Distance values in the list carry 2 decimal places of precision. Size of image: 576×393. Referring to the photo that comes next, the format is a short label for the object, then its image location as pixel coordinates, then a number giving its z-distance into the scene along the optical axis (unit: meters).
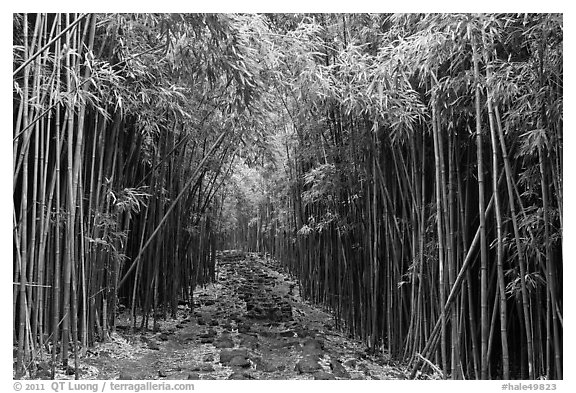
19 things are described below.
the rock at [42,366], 3.24
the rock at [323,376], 3.85
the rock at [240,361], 4.35
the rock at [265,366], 4.28
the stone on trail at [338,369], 3.99
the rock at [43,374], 3.13
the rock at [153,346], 5.00
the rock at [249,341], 5.33
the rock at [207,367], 4.23
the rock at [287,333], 5.97
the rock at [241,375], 3.96
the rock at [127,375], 3.79
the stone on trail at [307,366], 4.17
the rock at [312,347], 4.87
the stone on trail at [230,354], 4.51
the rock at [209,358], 4.63
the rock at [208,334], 5.72
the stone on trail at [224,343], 5.23
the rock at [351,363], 4.42
